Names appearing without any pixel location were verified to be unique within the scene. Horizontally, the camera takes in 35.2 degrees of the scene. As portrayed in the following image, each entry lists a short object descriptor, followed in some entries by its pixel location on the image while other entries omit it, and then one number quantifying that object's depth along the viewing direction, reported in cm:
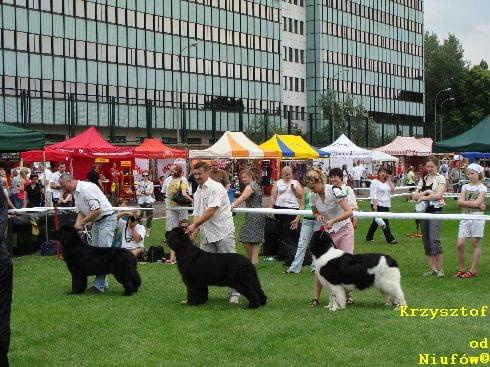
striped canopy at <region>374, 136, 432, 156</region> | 4656
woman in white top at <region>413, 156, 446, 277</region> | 1213
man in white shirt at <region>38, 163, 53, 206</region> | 2252
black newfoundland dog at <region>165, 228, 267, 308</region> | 926
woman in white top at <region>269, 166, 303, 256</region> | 1414
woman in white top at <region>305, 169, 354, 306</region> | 958
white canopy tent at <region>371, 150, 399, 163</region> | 4344
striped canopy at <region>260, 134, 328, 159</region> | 3334
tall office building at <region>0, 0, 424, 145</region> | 5700
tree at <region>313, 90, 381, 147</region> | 6956
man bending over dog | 1083
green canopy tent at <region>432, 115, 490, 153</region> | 2638
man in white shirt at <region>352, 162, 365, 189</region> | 4431
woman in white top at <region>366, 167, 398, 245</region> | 1839
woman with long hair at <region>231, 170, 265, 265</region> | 1366
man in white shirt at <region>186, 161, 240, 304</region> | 988
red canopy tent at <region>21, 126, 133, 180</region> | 2748
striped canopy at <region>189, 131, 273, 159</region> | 3080
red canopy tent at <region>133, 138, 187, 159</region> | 3189
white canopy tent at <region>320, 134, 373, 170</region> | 3889
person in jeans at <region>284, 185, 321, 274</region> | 1272
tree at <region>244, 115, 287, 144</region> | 6381
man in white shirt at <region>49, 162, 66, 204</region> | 2206
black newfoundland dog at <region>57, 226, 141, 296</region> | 1071
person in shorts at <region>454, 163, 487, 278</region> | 1176
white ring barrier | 1070
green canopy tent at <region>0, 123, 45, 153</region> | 1507
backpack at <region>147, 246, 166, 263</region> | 1478
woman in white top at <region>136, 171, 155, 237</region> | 2072
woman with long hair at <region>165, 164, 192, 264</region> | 1492
